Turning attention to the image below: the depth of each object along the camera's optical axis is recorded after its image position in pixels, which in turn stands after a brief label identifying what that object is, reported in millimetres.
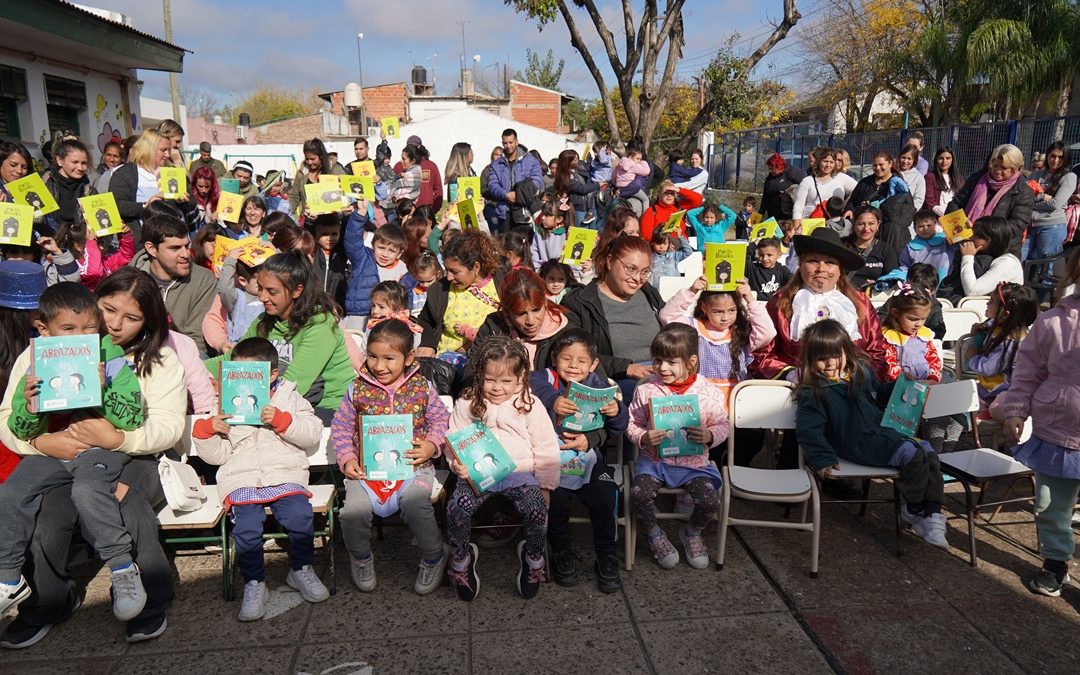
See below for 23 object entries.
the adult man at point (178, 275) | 4609
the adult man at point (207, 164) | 8078
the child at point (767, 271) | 6262
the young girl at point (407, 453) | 3541
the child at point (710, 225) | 8609
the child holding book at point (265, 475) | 3426
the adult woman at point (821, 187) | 8039
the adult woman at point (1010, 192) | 7223
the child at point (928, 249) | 6562
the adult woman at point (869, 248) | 6199
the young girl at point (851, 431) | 3854
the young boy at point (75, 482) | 3133
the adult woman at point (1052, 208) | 7973
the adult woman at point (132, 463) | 3240
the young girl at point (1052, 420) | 3365
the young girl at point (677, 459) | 3777
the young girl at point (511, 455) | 3506
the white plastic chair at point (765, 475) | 3748
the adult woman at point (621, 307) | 4395
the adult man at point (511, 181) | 9996
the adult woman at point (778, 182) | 10141
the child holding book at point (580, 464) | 3627
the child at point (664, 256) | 7145
